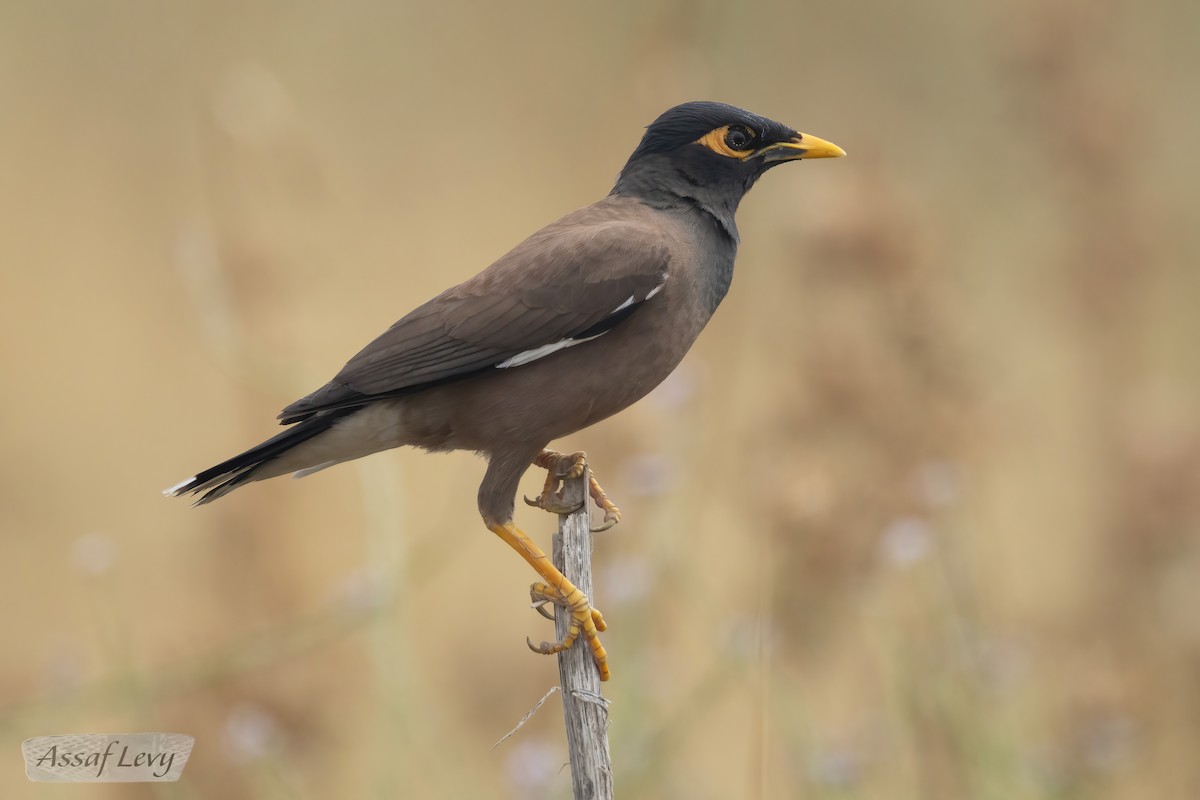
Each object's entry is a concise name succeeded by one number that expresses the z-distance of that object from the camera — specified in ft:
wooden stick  20.15
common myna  24.13
